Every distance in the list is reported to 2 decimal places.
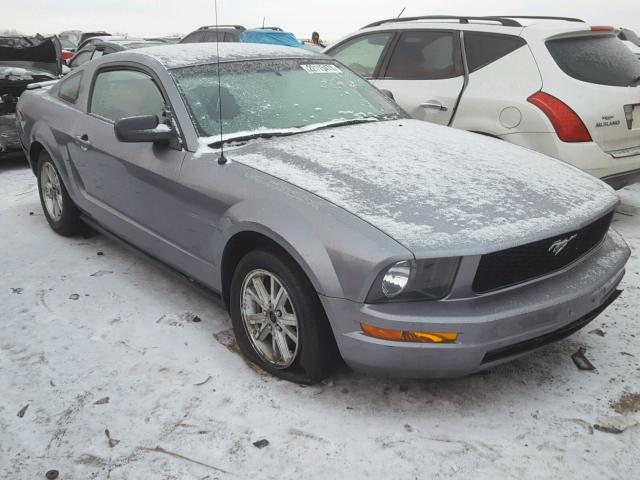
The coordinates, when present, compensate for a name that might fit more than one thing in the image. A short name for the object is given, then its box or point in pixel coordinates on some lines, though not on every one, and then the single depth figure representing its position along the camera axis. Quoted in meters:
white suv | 4.50
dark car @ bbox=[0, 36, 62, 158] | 6.86
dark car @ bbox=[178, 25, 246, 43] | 12.36
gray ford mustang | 2.33
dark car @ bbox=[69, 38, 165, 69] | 9.11
